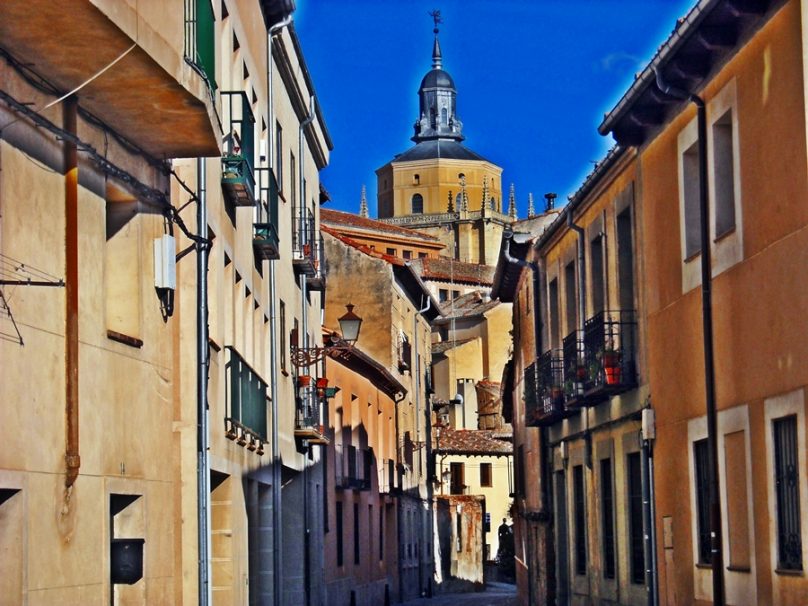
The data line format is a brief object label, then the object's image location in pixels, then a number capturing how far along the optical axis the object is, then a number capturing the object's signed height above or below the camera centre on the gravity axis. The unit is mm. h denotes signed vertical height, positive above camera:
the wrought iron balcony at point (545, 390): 25750 +2114
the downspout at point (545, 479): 29531 +745
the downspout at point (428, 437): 56031 +3184
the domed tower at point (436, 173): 164250 +35407
